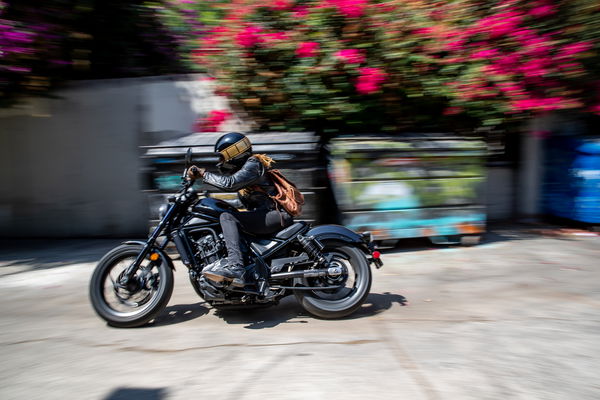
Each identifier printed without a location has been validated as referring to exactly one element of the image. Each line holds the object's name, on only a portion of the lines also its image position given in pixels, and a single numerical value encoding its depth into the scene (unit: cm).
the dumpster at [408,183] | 596
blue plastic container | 674
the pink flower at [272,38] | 651
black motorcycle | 391
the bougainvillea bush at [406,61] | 628
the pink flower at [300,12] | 659
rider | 384
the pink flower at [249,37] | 650
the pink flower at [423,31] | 649
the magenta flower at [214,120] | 724
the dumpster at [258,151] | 590
